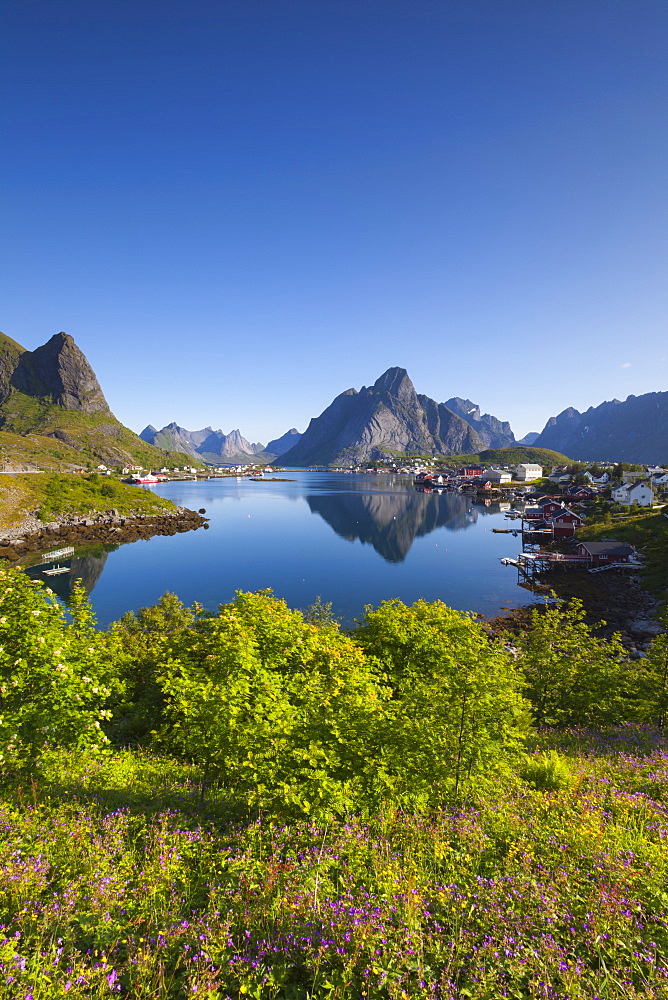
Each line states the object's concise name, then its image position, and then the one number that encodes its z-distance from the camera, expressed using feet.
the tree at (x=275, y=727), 24.77
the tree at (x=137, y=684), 52.39
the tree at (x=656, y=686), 56.08
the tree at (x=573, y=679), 61.11
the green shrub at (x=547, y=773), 31.72
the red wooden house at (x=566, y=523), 289.53
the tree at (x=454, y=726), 29.40
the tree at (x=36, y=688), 25.16
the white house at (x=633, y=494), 315.99
